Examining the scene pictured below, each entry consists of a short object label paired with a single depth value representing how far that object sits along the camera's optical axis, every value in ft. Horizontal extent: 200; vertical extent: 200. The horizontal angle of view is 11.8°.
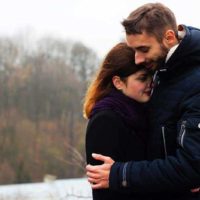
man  10.33
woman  11.25
